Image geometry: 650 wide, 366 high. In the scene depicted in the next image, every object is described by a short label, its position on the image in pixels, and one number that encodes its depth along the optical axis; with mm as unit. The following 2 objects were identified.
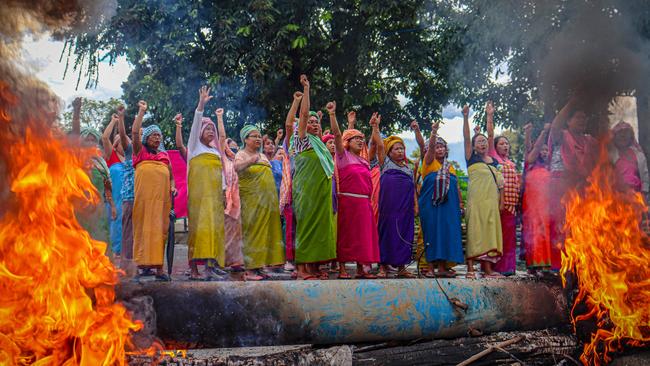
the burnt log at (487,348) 4742
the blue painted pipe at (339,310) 4426
